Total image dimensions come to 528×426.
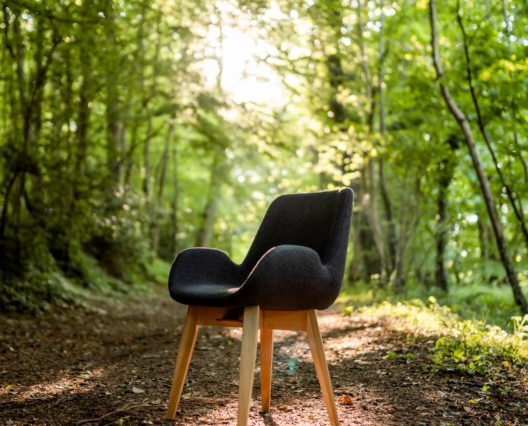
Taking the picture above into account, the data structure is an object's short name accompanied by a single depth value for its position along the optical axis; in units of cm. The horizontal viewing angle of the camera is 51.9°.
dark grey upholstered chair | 246
